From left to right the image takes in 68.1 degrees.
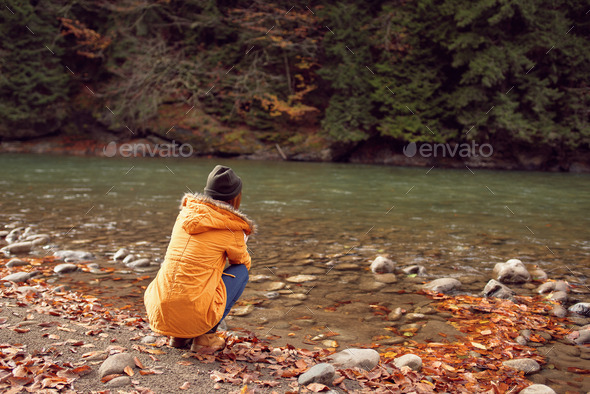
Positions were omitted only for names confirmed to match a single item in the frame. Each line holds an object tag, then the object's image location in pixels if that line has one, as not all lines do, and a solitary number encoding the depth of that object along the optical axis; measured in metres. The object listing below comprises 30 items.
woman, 2.39
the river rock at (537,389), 2.24
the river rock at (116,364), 2.21
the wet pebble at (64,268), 4.15
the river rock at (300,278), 4.14
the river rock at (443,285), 3.89
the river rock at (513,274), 4.11
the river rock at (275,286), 3.93
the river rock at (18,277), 3.74
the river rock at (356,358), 2.51
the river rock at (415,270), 4.36
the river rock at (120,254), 4.65
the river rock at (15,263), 4.24
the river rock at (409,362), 2.52
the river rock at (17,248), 4.78
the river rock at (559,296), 3.63
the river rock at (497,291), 3.71
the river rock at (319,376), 2.24
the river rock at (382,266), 4.39
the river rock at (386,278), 4.14
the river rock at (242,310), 3.39
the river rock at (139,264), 4.41
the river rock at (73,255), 4.59
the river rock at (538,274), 4.23
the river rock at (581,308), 3.37
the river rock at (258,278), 4.13
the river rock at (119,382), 2.11
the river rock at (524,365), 2.56
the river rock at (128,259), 4.51
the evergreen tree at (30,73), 20.28
